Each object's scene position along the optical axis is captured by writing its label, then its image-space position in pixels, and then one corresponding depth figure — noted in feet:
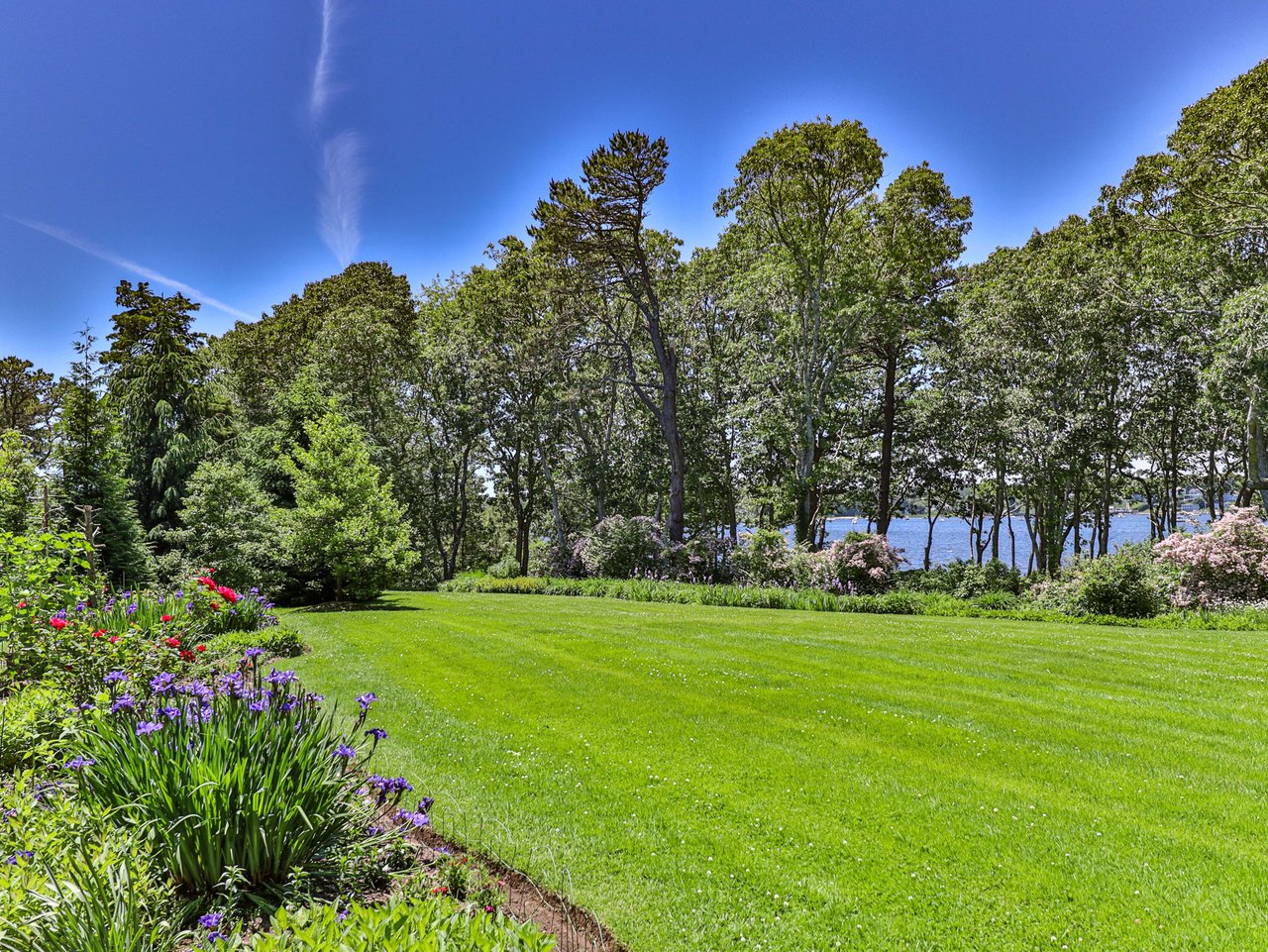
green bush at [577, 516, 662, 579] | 67.46
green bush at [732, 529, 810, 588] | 56.49
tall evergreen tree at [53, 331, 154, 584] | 46.57
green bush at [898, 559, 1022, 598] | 51.34
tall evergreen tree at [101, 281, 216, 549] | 60.54
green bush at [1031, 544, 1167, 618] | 39.50
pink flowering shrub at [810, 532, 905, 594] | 53.21
